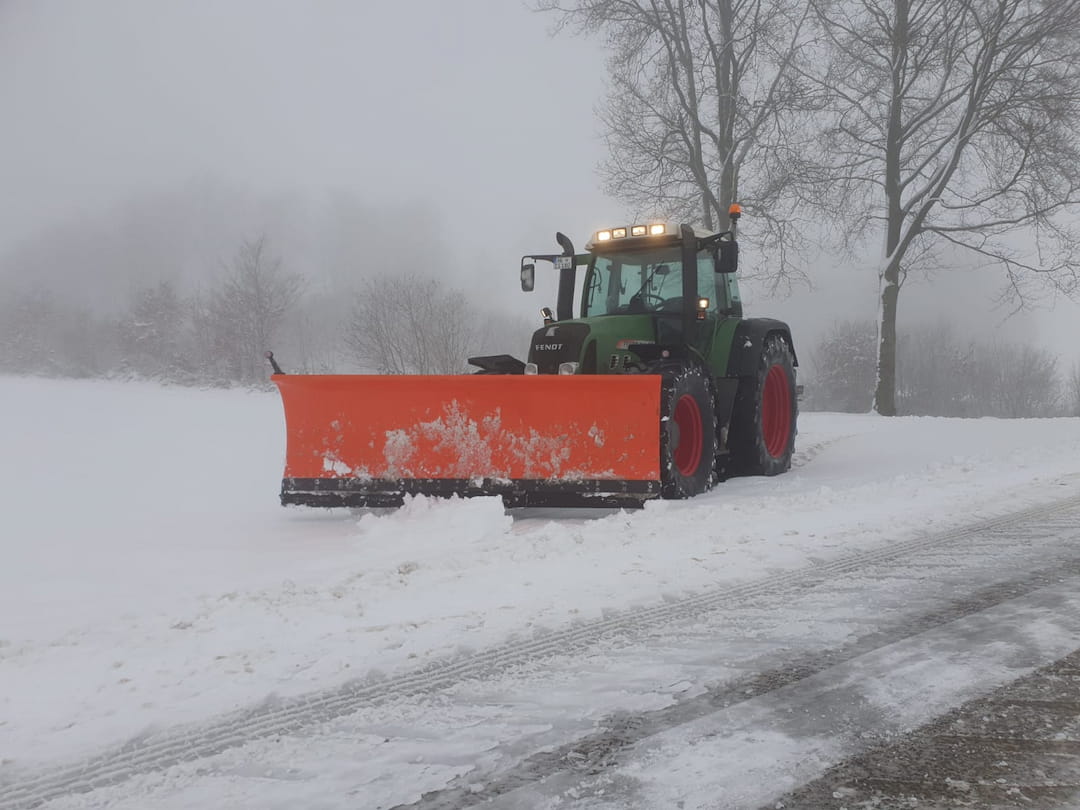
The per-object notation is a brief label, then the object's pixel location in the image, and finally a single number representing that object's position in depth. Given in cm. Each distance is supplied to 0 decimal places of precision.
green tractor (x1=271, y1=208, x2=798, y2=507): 556
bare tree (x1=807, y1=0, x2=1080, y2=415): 1543
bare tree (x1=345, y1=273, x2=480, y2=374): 2102
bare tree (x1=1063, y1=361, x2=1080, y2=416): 6856
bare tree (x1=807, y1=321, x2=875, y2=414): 5594
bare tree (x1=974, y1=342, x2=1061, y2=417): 6694
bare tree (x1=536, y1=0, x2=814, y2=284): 1666
